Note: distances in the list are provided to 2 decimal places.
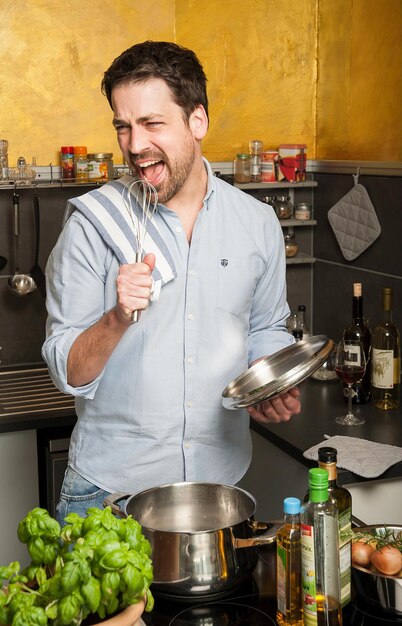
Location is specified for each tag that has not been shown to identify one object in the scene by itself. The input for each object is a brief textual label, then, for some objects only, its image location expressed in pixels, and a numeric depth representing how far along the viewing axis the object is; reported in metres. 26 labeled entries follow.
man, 1.70
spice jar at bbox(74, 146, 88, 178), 2.98
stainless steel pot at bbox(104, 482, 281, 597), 1.21
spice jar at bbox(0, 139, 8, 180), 2.85
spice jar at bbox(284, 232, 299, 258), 3.31
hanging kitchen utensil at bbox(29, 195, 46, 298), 2.97
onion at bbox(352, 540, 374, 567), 1.28
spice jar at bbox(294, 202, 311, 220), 3.29
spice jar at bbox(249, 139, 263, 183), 3.21
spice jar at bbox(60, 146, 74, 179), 2.97
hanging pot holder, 3.00
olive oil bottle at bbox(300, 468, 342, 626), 1.14
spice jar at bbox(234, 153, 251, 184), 3.20
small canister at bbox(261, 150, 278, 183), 3.21
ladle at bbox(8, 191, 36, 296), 3.00
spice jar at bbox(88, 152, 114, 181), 2.97
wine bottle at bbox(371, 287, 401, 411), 2.57
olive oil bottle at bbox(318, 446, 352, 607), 1.18
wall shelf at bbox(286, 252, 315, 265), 3.30
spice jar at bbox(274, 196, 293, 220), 3.25
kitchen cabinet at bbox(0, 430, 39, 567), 2.56
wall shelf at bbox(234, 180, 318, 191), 3.17
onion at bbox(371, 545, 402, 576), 1.25
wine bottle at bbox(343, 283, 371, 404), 2.60
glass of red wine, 2.43
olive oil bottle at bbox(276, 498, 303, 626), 1.17
